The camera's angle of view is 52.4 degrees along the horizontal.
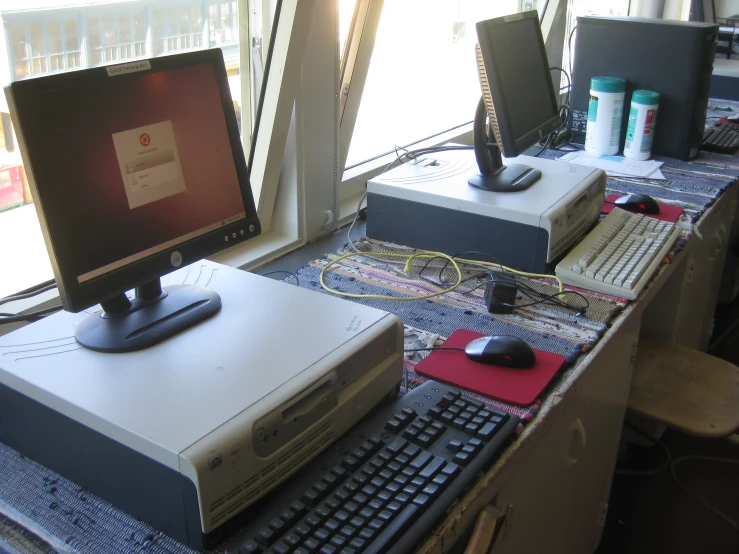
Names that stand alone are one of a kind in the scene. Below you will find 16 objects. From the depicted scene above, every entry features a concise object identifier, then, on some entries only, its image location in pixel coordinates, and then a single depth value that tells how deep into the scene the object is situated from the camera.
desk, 1.07
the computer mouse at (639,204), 1.88
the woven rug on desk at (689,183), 2.00
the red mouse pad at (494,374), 1.17
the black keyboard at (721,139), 2.45
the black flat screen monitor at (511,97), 1.54
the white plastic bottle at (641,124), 2.25
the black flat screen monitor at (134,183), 0.90
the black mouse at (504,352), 1.23
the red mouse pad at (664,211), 1.86
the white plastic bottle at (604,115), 2.25
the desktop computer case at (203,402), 0.83
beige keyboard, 1.52
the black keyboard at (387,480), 0.85
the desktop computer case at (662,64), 2.24
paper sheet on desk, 2.20
